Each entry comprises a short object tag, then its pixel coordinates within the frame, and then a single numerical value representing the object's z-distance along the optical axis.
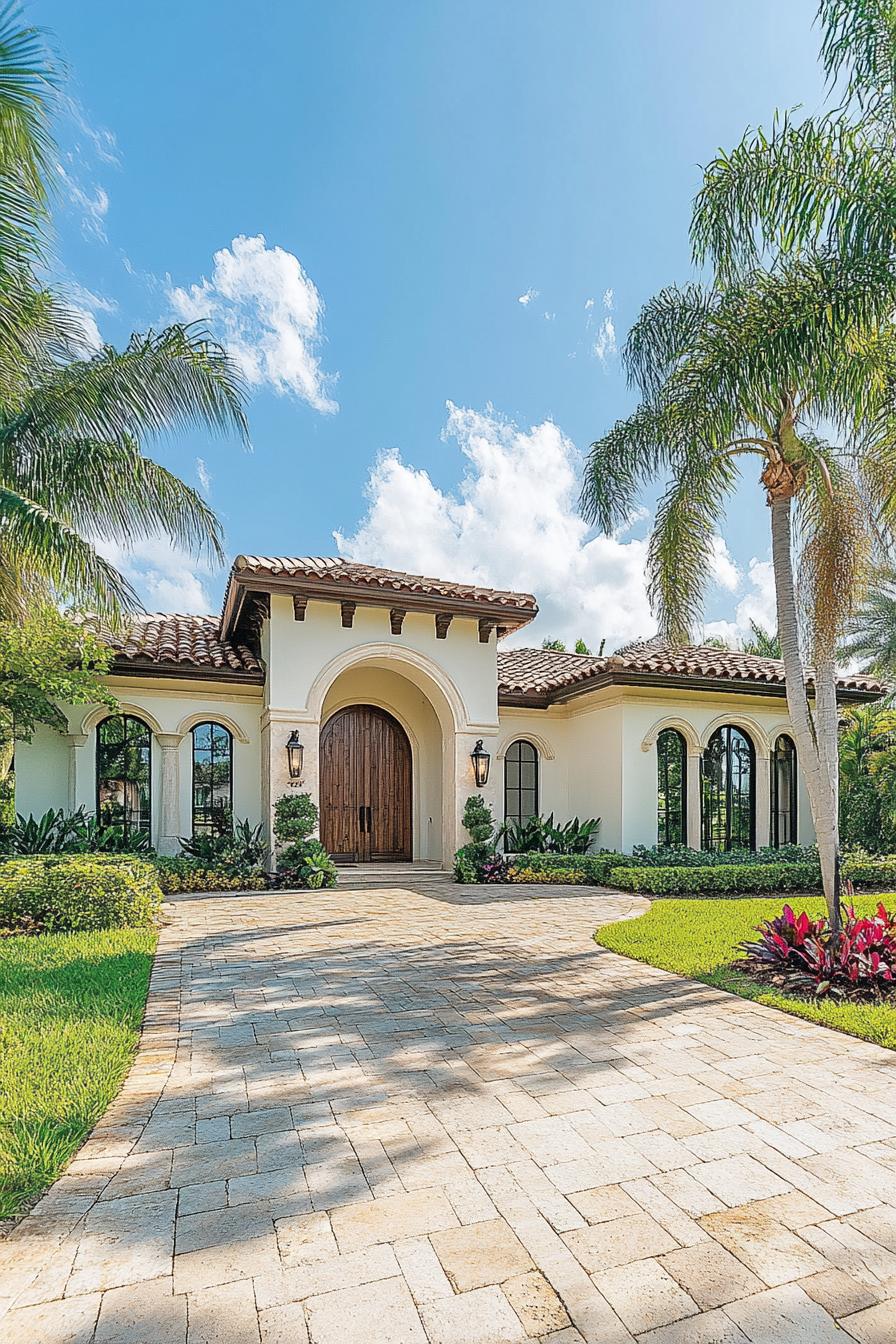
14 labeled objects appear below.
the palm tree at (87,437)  9.58
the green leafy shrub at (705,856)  14.84
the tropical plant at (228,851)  13.35
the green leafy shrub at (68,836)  12.99
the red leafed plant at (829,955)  6.41
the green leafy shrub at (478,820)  14.67
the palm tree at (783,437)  6.84
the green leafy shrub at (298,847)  13.15
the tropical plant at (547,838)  16.12
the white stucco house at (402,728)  14.07
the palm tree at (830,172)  6.80
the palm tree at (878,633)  25.78
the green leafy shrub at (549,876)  14.40
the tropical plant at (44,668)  11.67
